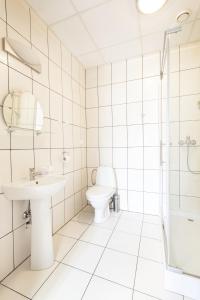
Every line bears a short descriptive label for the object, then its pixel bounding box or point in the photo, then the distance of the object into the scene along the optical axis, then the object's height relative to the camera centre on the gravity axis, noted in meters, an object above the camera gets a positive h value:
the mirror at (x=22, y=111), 1.17 +0.32
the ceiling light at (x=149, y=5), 1.29 +1.27
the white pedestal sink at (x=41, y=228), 1.16 -0.62
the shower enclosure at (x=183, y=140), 1.50 +0.12
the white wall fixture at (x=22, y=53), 1.16 +0.81
